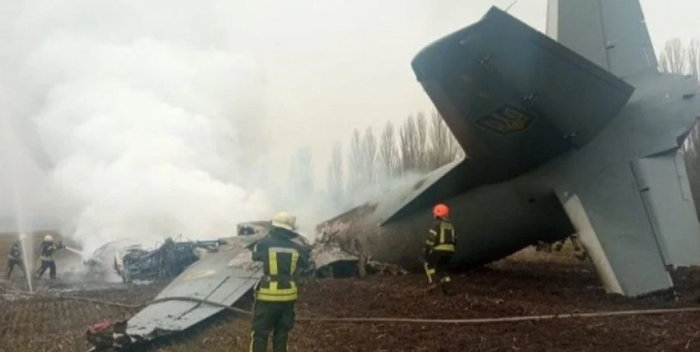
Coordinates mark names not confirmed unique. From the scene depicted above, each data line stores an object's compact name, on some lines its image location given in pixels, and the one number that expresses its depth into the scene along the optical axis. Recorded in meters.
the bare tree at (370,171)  38.59
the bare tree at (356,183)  36.28
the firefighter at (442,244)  11.72
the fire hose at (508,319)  9.15
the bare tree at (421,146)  37.99
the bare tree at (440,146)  36.88
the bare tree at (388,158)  39.25
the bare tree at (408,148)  38.06
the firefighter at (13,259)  21.77
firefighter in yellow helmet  7.49
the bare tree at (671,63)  31.24
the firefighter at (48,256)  20.83
